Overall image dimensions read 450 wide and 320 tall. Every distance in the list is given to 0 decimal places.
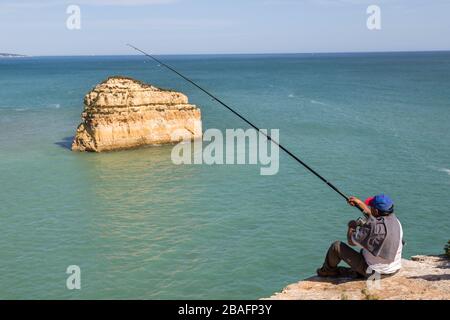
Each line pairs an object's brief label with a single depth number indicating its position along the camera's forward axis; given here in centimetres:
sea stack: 4734
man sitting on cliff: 1055
